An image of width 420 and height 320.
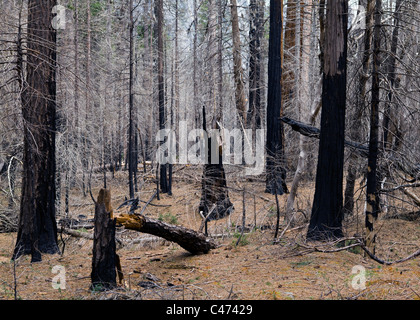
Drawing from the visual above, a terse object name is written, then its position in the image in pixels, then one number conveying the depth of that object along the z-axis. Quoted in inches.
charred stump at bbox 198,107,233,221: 530.3
